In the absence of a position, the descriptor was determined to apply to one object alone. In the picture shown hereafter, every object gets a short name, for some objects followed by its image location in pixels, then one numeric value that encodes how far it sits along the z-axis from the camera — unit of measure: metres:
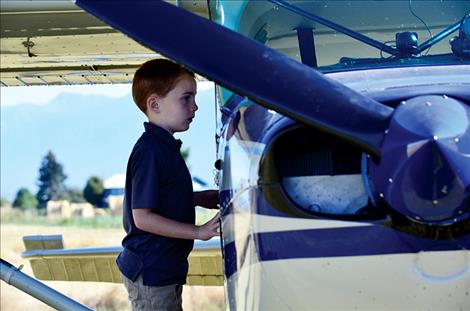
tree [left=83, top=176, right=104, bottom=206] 71.79
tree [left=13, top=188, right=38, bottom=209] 76.38
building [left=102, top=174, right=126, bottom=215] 61.29
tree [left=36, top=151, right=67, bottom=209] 80.44
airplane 2.83
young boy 3.91
